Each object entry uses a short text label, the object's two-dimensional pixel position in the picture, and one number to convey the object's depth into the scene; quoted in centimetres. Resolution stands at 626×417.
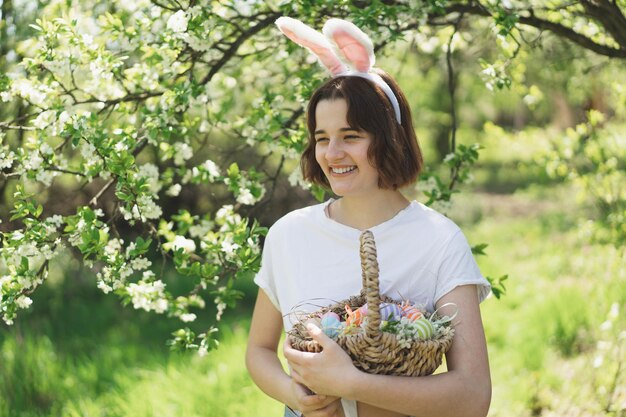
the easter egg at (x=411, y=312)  169
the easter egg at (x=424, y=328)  164
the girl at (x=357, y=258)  172
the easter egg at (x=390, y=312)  167
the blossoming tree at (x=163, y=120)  234
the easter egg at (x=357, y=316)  168
